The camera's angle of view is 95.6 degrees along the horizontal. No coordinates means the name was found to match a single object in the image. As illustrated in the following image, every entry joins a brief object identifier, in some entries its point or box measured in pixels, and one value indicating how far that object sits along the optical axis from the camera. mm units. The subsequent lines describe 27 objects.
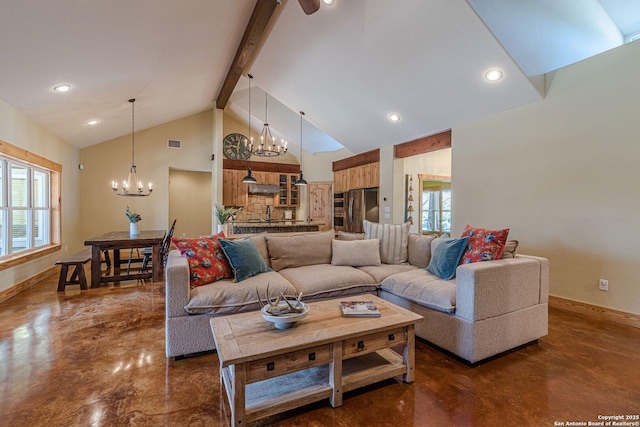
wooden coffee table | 1499
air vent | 7328
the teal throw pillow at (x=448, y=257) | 2680
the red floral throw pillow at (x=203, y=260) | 2494
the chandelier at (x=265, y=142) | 5616
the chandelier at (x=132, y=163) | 6556
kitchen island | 5816
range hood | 8289
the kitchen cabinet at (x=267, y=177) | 8578
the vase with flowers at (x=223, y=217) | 6094
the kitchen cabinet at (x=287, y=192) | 8867
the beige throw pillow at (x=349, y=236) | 3679
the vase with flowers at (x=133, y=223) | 4806
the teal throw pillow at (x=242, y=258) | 2648
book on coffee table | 1919
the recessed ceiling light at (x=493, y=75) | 3336
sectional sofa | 2156
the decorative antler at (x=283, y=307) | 1748
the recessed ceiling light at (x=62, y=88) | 3487
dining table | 4230
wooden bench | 3941
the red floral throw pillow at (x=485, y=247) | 2525
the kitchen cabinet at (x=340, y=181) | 7211
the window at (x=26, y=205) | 3791
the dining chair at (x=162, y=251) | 4980
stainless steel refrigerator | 6174
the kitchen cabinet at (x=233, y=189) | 7996
